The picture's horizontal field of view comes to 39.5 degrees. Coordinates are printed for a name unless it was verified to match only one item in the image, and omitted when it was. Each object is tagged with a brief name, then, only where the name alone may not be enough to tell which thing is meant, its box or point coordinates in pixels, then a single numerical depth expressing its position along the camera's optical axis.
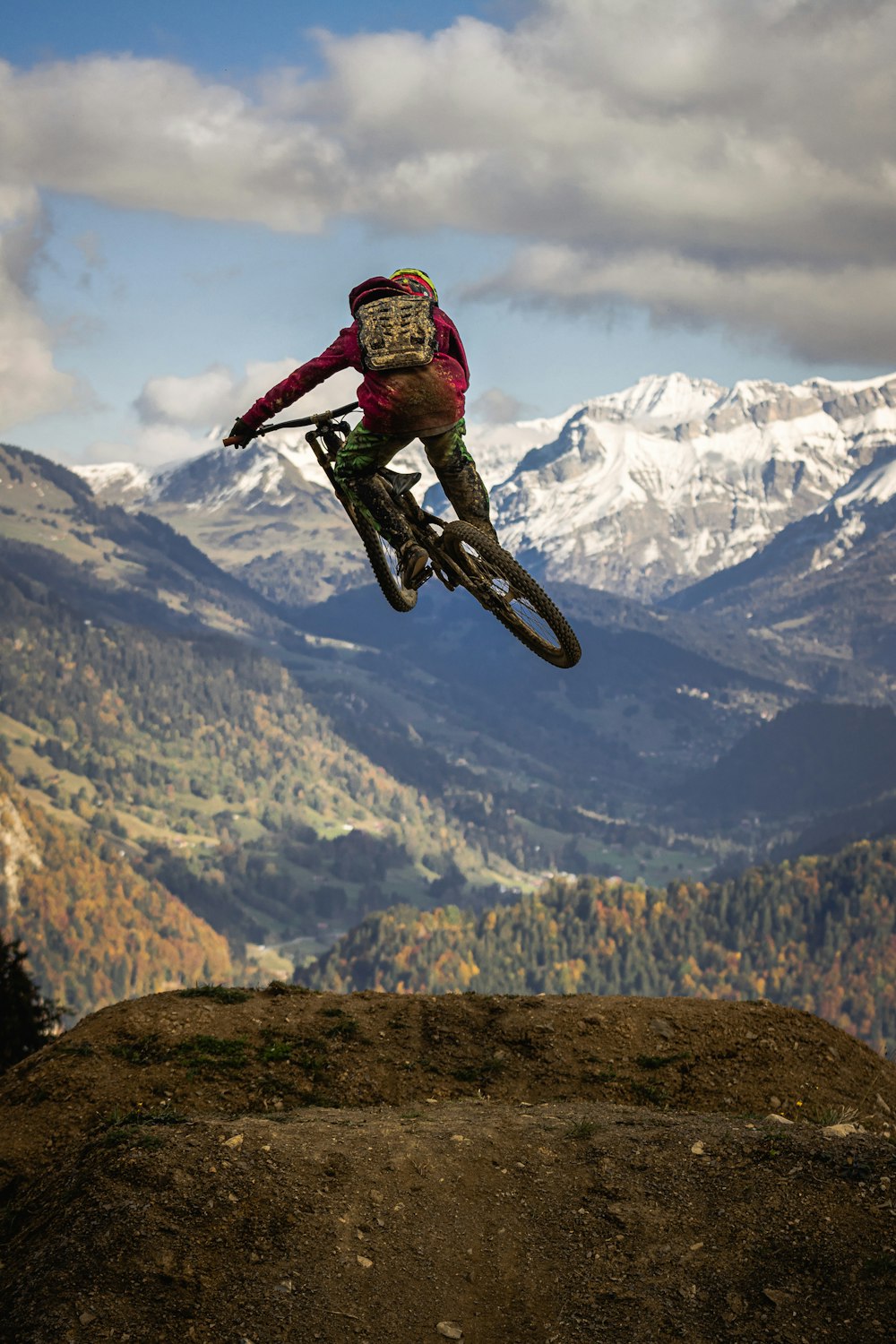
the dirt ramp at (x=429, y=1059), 15.96
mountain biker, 14.72
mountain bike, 15.35
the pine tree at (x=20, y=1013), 36.81
